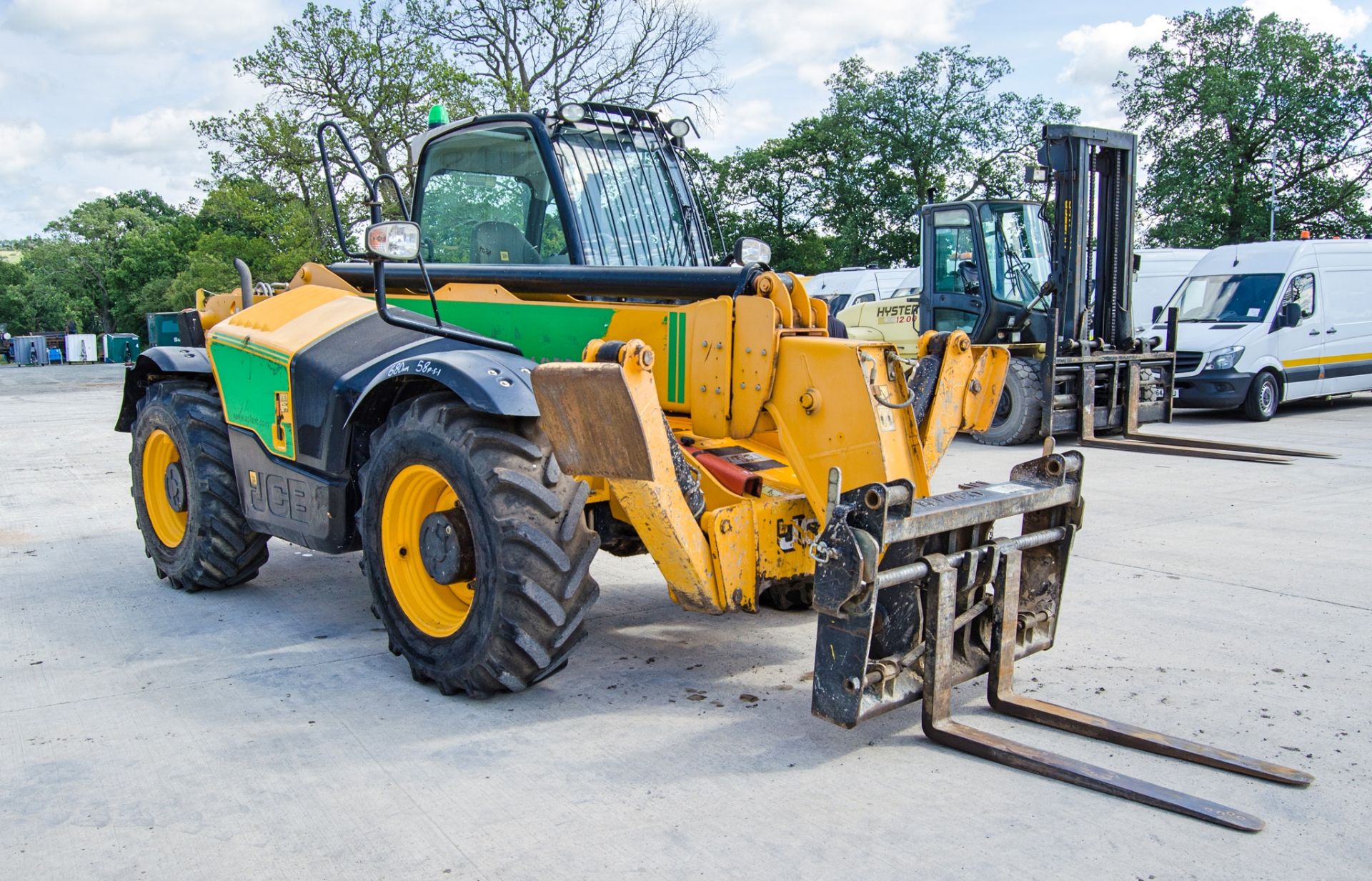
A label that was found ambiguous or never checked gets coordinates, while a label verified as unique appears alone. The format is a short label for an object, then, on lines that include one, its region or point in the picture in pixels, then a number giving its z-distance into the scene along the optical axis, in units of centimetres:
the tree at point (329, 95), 2577
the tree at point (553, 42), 2734
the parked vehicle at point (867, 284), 2567
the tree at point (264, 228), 2539
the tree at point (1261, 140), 3322
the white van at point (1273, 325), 1471
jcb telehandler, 367
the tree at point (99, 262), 5875
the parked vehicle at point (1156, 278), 2030
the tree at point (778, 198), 4253
